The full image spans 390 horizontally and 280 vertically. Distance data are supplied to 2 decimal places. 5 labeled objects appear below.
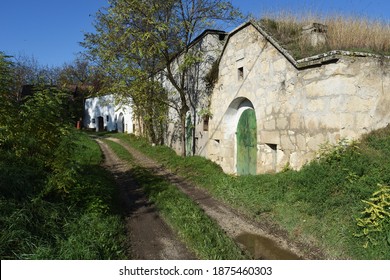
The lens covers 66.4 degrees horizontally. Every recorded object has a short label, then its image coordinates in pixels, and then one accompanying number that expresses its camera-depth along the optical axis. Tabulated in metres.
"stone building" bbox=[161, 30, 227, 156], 10.72
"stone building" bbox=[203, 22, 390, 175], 5.69
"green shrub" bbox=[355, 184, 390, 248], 3.60
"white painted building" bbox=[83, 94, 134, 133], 28.75
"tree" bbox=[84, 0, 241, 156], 9.74
